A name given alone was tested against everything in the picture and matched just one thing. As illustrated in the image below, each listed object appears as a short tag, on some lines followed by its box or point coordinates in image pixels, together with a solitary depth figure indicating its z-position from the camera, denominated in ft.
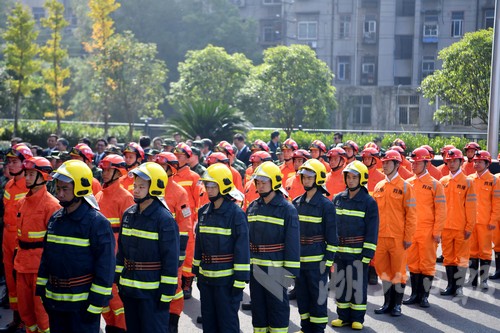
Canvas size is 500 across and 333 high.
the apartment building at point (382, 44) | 142.20
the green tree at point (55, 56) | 90.38
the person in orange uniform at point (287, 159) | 42.39
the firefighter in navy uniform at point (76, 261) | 20.77
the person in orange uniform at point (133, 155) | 34.78
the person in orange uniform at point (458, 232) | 35.32
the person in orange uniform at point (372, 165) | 35.42
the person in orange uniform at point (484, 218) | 37.42
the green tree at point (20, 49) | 84.02
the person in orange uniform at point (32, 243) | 24.56
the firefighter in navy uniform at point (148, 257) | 21.49
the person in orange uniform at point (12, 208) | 27.81
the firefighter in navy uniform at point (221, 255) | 23.11
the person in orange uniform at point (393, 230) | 31.09
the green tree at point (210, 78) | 99.40
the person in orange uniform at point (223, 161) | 36.19
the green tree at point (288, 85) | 92.32
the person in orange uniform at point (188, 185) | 33.73
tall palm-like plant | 68.08
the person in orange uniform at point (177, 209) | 26.84
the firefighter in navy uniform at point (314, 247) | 26.99
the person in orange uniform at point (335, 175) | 37.83
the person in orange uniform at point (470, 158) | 41.92
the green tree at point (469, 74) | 79.36
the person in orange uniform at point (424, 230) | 32.63
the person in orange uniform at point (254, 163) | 37.54
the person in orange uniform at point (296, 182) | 37.86
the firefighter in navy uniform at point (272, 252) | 24.90
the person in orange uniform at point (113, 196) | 26.73
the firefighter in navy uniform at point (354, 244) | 29.04
